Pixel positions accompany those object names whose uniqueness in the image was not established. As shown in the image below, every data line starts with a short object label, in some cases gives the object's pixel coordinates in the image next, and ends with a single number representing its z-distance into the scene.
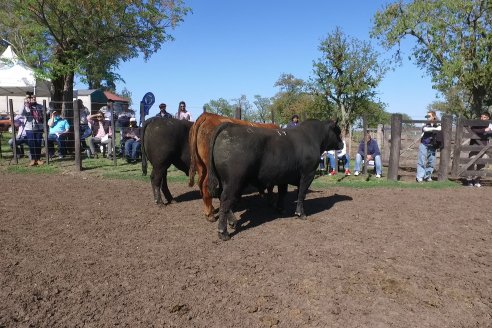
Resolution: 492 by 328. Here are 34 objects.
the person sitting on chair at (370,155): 10.50
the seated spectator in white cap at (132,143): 11.84
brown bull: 5.91
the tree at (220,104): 50.30
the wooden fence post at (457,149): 9.72
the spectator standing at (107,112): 11.52
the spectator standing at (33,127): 11.32
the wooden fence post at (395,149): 9.98
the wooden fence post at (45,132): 11.05
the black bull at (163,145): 6.59
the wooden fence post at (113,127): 11.31
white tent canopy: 22.41
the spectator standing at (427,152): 9.70
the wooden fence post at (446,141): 9.68
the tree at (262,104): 51.92
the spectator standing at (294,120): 10.22
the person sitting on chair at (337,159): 10.78
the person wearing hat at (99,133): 12.60
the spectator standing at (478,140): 9.50
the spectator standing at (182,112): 11.56
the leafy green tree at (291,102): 33.55
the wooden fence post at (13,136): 11.23
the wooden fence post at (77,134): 10.41
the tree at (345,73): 30.28
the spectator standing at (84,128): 11.95
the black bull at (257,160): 4.96
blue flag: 13.43
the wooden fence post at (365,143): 10.38
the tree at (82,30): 12.97
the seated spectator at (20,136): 11.71
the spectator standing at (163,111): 11.19
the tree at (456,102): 40.16
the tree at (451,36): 18.36
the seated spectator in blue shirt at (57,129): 11.78
